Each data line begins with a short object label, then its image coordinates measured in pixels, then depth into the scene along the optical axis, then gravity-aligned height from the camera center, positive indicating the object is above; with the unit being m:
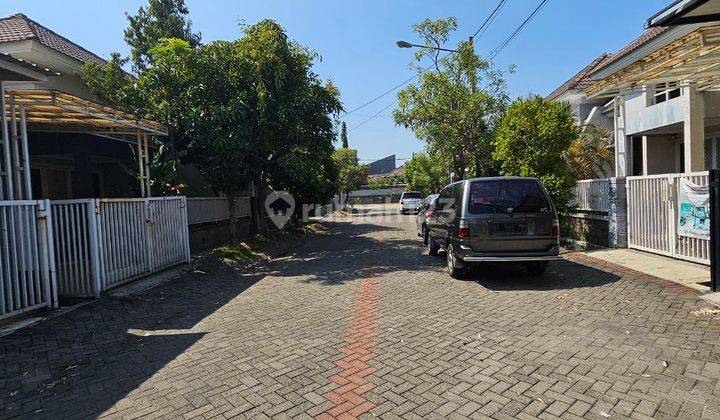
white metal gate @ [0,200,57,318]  5.90 -0.62
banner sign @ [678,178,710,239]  7.38 -0.48
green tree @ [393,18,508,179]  18.09 +3.65
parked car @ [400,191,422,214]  32.34 -0.41
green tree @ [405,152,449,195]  40.94 +1.85
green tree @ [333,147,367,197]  52.22 +3.50
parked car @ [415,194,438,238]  13.72 -0.61
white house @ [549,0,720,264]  6.49 +1.67
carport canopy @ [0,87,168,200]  6.65 +1.78
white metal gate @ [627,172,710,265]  7.88 -0.69
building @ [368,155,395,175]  104.88 +7.63
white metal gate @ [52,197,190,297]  7.27 -0.57
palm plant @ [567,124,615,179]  14.78 +1.20
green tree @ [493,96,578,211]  11.77 +1.29
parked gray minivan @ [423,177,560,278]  7.50 -0.53
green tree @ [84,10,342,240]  12.15 +2.99
